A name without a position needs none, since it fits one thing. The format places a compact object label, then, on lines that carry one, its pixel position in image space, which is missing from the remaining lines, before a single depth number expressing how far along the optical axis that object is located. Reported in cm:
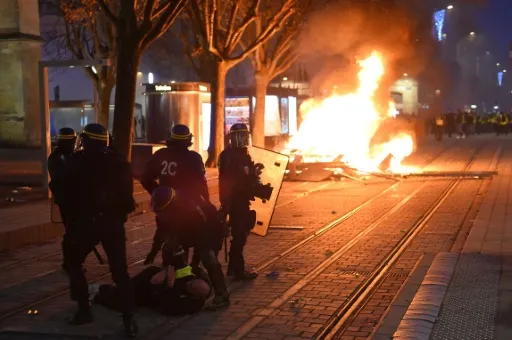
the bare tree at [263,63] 2464
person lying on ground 614
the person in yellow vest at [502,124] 4591
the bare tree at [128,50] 1475
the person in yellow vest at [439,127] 3878
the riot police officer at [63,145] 800
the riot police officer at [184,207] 611
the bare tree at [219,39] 2016
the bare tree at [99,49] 2341
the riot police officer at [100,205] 546
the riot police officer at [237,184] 721
